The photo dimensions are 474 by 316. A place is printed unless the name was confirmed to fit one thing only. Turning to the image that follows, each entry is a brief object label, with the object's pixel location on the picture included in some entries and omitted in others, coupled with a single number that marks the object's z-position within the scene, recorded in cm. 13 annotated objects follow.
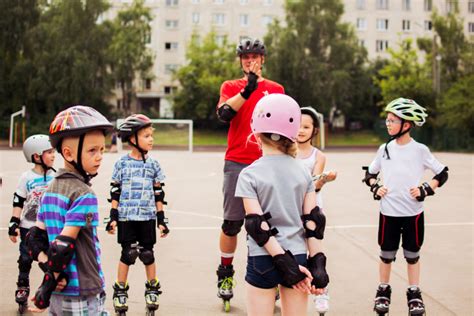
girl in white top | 509
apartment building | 6675
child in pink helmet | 341
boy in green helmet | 535
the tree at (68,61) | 5153
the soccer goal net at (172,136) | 3953
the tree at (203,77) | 5881
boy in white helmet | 514
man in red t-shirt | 530
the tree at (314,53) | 5547
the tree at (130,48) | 5688
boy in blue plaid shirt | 516
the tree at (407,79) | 4886
